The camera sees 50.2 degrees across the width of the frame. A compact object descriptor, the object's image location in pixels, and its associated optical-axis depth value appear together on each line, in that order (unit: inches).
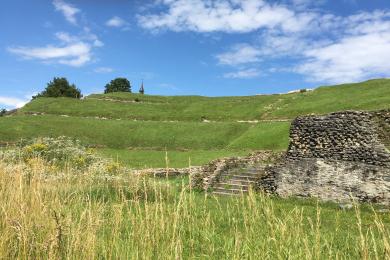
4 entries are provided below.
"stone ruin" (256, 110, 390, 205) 904.9
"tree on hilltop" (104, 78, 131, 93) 5270.7
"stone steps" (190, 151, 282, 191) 1084.5
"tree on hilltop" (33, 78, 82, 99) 4161.2
